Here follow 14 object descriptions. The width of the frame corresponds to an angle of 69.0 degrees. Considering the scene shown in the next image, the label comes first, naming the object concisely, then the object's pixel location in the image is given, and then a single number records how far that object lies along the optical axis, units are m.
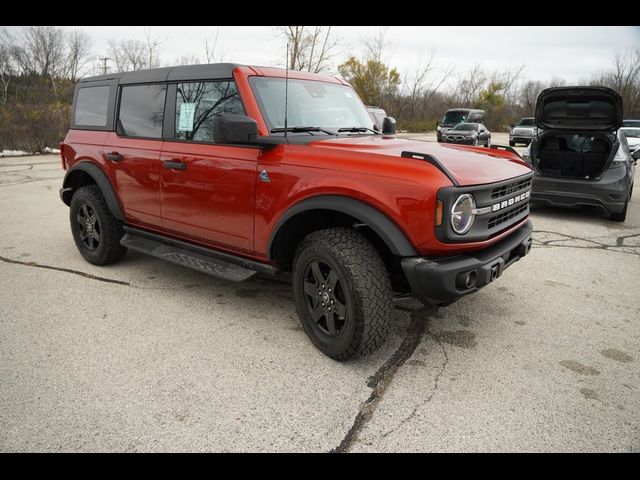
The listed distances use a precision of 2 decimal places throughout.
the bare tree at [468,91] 53.84
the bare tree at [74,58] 45.06
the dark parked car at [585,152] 6.91
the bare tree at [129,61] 46.88
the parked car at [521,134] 27.94
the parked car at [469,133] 23.73
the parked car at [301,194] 2.64
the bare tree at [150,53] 30.73
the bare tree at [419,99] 46.84
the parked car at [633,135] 17.53
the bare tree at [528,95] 55.72
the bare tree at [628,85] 42.25
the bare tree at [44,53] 37.28
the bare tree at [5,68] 28.73
